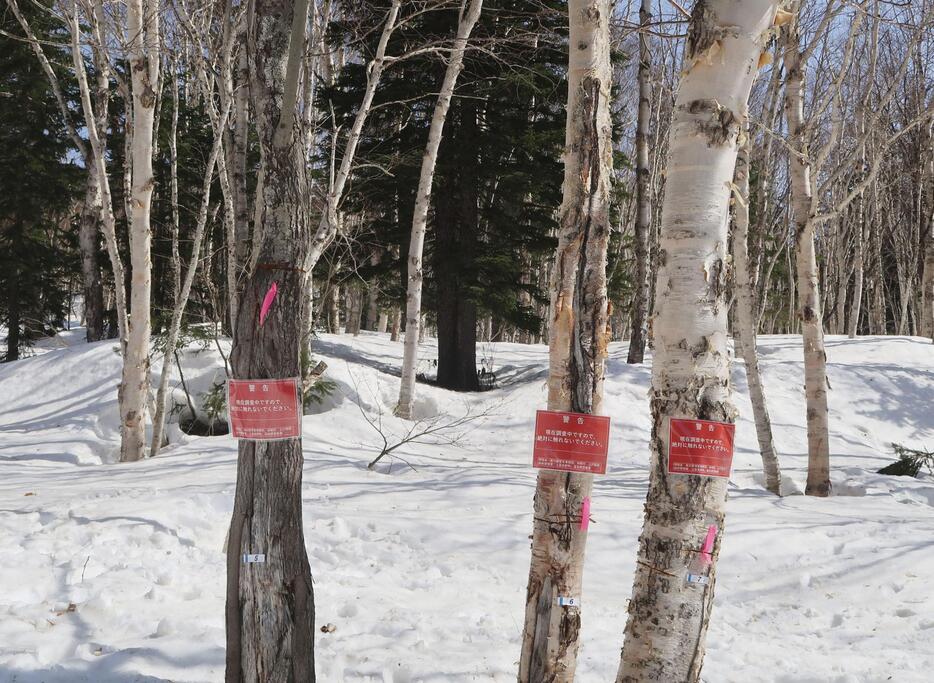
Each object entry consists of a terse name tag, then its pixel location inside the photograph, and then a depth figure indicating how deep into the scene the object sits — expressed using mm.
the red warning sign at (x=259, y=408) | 2918
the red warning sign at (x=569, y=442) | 2826
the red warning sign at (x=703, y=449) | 2441
